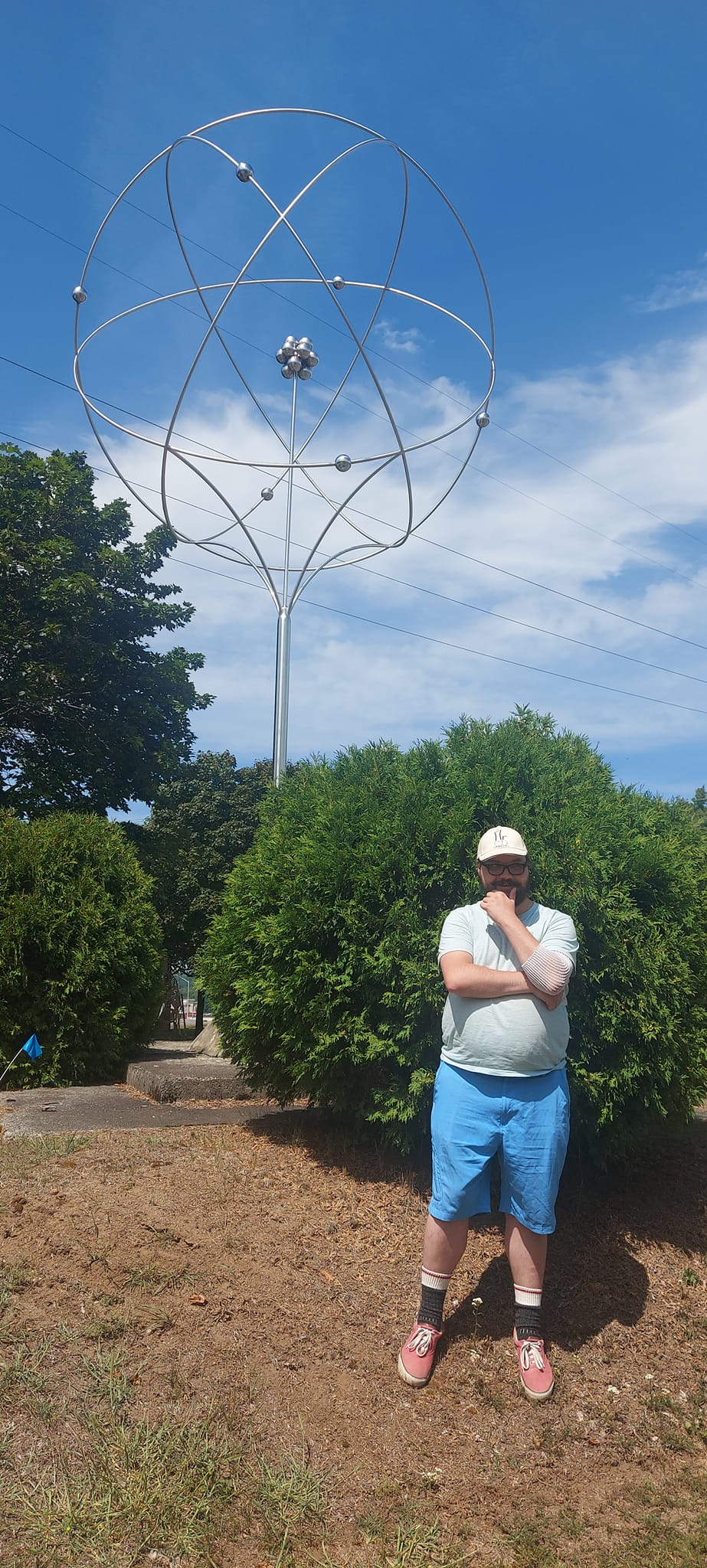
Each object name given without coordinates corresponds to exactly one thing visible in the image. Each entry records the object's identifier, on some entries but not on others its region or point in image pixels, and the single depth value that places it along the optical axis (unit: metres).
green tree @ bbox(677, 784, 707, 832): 45.61
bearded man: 3.64
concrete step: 7.30
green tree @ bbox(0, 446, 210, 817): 19.42
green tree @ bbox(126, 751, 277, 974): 30.16
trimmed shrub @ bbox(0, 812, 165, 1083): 8.24
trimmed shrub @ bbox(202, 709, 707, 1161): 4.68
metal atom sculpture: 8.68
